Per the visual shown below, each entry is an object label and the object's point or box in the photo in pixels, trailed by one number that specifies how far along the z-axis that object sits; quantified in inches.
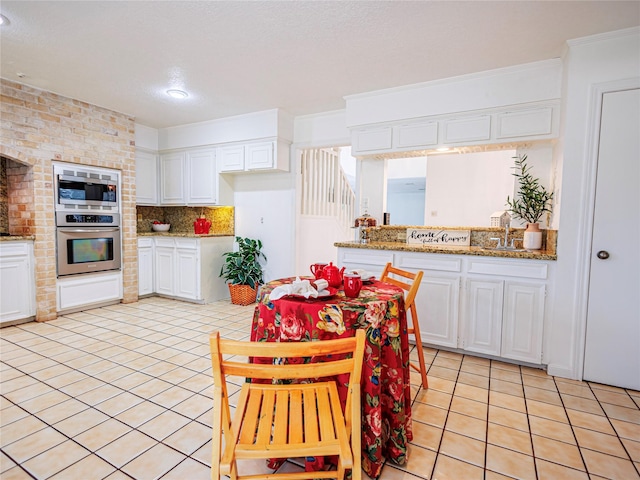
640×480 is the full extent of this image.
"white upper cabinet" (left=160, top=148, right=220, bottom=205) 193.8
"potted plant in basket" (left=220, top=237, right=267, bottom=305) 184.5
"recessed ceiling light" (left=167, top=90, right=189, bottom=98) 144.5
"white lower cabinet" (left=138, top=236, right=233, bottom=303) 183.6
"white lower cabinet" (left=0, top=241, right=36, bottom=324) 137.9
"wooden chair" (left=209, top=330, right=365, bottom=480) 40.3
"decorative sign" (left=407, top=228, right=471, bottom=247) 136.0
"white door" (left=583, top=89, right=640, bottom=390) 95.5
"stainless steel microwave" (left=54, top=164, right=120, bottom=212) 154.3
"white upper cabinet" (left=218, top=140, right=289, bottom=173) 173.2
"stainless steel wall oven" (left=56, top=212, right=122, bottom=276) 155.3
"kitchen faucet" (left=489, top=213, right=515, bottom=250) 124.3
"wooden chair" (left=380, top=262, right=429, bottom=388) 92.4
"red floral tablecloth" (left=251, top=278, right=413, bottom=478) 58.7
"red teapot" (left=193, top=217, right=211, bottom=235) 199.3
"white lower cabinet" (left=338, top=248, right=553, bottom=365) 107.6
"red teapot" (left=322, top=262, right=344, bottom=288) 74.2
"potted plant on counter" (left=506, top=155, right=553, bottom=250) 117.5
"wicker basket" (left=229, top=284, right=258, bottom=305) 183.9
